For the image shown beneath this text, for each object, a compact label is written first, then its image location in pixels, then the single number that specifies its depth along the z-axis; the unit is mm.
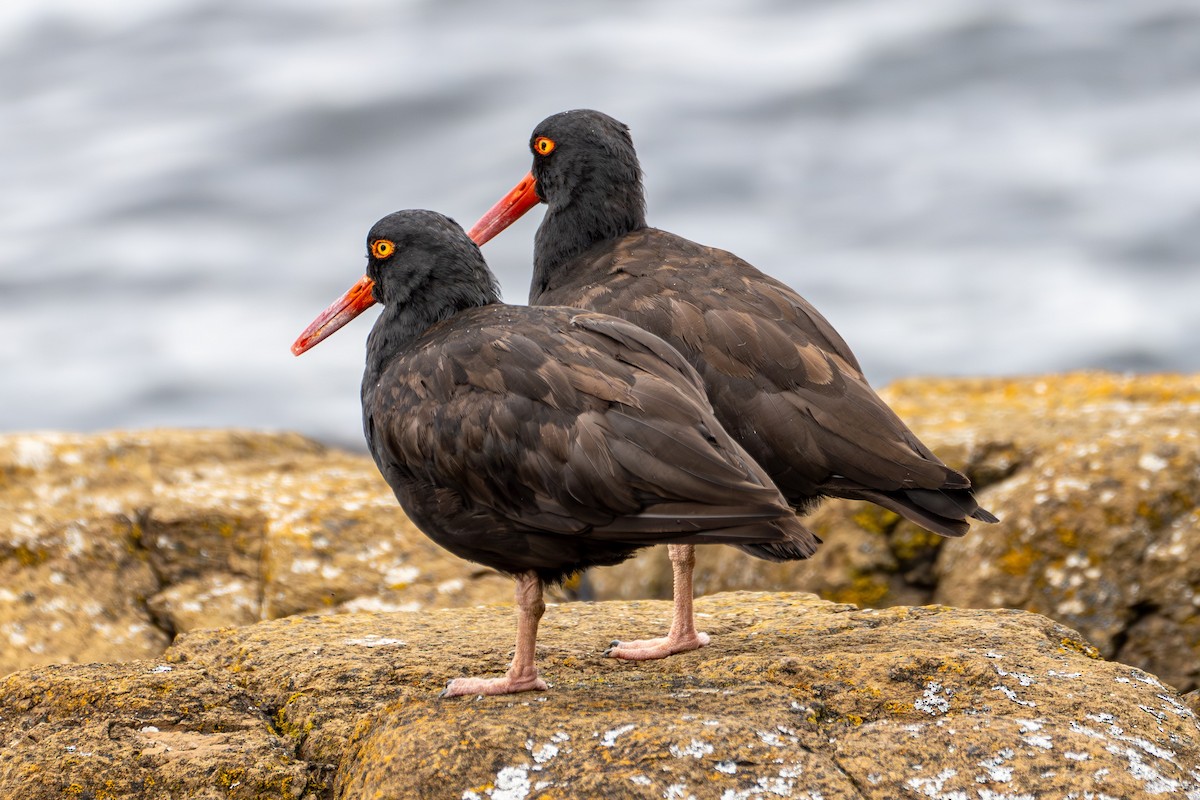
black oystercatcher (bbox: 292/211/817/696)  10414
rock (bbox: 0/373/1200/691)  16141
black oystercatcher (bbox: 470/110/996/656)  12234
